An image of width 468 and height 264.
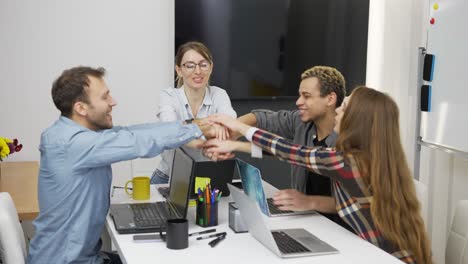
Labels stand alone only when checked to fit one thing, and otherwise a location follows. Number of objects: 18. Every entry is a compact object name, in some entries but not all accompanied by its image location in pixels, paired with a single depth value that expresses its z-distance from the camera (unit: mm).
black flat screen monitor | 4117
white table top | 1756
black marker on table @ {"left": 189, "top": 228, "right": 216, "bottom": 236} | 2001
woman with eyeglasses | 2887
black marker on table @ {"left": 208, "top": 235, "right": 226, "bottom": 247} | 1886
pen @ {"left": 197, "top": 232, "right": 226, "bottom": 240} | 1953
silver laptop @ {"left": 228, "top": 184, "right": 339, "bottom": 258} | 1792
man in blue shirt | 2023
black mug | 1830
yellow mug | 2479
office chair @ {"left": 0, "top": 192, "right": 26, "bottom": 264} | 1906
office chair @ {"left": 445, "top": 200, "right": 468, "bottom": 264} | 2168
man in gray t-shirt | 2580
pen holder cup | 2098
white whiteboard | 3312
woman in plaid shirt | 1937
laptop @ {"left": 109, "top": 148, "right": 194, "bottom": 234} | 2006
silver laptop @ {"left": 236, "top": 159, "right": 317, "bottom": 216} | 1926
